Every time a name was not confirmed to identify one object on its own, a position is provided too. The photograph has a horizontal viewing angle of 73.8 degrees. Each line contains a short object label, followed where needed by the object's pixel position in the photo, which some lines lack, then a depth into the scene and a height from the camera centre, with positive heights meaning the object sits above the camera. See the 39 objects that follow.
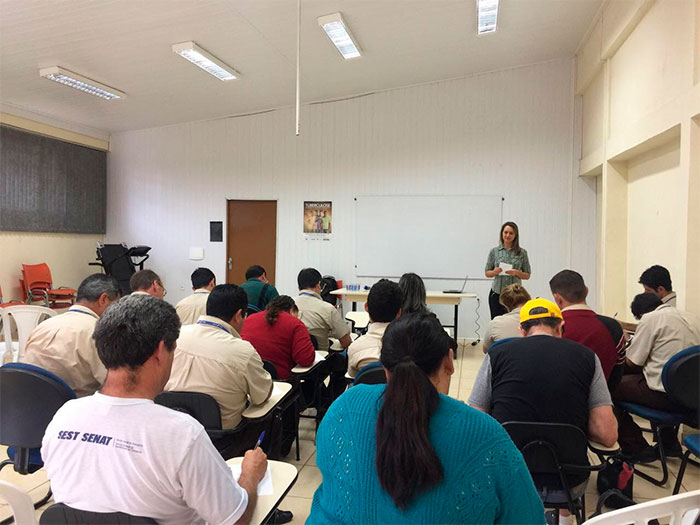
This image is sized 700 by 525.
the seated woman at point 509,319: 3.09 -0.43
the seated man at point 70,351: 2.26 -0.50
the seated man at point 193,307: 3.69 -0.45
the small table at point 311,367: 2.91 -0.74
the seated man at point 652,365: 2.80 -0.67
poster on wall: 7.93 +0.55
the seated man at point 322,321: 3.79 -0.56
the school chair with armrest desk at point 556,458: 1.80 -0.79
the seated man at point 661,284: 3.53 -0.20
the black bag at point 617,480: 2.54 -1.24
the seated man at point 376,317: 2.67 -0.38
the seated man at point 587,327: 2.53 -0.39
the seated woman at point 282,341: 3.02 -0.59
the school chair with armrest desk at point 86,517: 1.11 -0.64
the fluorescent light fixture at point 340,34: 5.04 +2.57
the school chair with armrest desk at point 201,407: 2.07 -0.71
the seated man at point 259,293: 4.57 -0.41
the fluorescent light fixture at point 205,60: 5.42 +2.40
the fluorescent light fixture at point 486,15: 5.11 +2.79
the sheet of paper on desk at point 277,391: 2.42 -0.74
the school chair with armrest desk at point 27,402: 1.99 -0.67
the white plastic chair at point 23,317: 3.70 -0.57
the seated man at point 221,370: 2.12 -0.55
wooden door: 8.19 +0.25
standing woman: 5.36 -0.10
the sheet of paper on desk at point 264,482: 1.42 -0.73
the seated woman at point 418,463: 0.90 -0.42
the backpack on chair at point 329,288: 7.11 -0.55
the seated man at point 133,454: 1.13 -0.51
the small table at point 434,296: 6.13 -0.57
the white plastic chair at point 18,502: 1.25 -0.69
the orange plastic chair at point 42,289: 7.16 -0.65
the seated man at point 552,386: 1.82 -0.51
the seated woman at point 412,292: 3.48 -0.29
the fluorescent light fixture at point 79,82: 5.83 +2.24
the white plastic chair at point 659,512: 1.19 -0.66
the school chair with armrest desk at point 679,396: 2.46 -0.75
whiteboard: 7.29 +0.33
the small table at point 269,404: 2.18 -0.75
